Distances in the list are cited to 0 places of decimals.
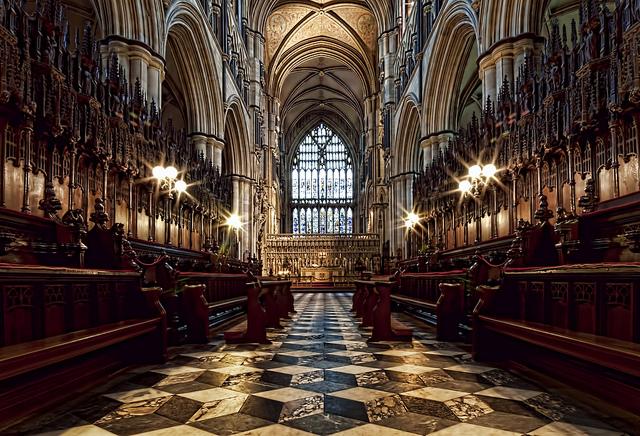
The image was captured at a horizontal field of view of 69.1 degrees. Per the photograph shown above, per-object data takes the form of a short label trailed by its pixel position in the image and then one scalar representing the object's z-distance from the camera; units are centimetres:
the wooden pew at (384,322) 543
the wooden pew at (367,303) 695
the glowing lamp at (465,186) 1091
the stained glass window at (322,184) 4356
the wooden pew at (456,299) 472
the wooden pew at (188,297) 507
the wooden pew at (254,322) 530
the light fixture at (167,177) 1008
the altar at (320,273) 2405
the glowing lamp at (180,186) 1118
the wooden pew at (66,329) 253
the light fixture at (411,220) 1694
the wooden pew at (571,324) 253
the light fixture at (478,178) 945
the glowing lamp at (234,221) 1753
